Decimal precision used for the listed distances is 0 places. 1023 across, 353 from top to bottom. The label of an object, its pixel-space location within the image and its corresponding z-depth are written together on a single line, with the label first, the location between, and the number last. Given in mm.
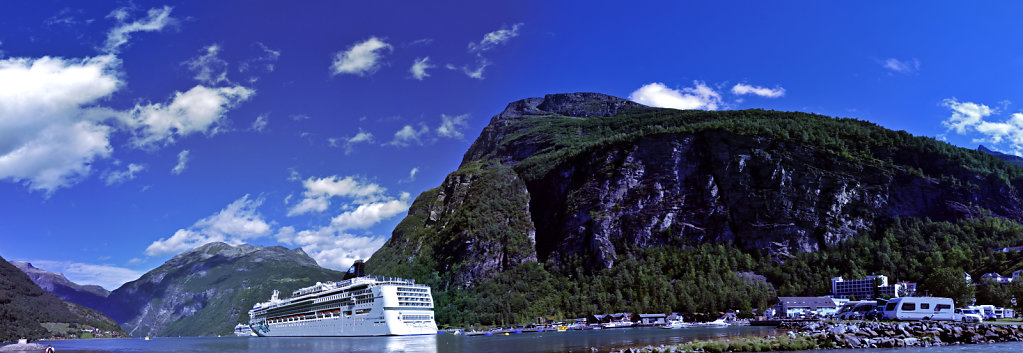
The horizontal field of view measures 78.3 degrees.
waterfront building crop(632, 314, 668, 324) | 145250
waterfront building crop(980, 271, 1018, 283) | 122812
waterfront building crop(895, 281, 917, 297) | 139000
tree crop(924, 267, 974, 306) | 117125
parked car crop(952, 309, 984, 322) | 78438
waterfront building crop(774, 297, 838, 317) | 135250
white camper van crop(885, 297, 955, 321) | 78562
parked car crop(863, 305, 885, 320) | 90062
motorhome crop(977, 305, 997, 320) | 94950
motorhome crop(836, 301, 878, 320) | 103162
